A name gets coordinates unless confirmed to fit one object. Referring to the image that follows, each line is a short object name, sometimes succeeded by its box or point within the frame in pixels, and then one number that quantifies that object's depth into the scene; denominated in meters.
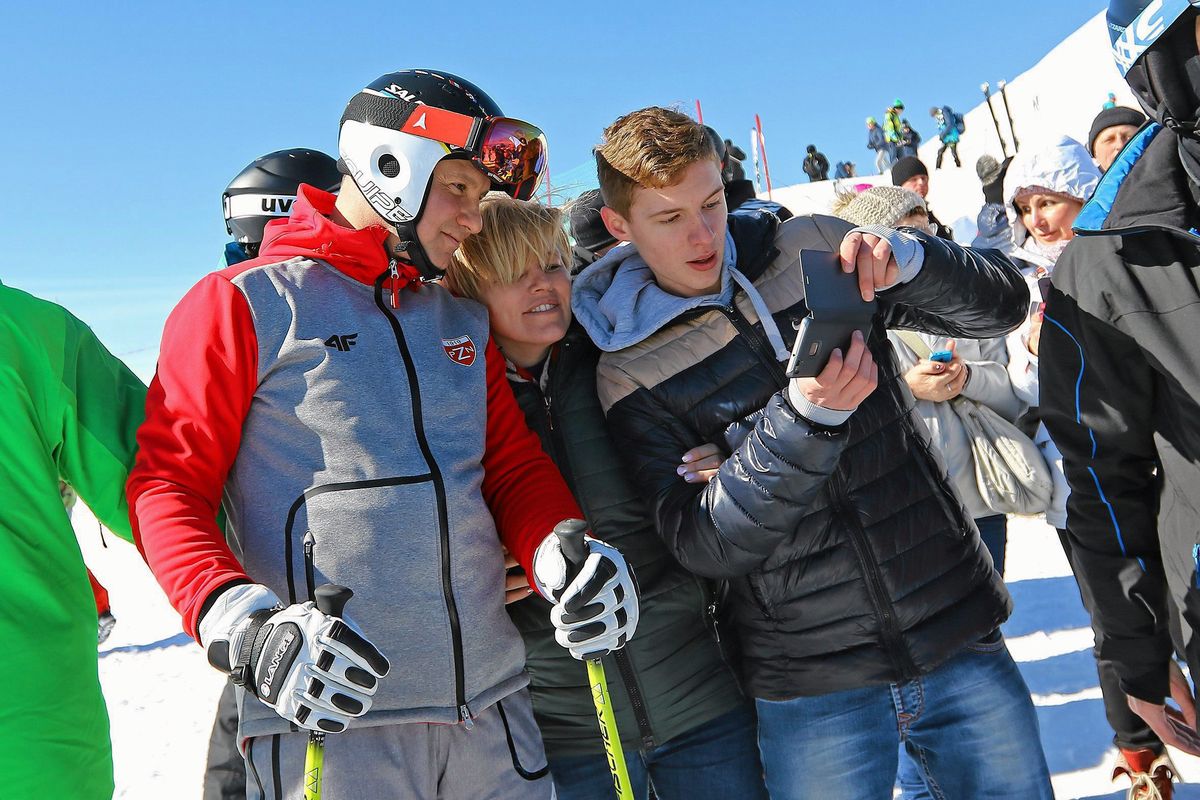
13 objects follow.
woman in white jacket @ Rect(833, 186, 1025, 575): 4.21
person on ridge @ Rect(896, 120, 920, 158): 34.28
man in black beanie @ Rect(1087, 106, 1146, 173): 5.96
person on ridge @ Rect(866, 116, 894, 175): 35.19
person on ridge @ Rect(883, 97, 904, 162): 33.78
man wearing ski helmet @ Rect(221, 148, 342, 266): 4.26
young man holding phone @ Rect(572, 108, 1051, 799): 2.52
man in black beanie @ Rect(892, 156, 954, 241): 9.85
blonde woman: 2.75
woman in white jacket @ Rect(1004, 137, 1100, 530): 4.40
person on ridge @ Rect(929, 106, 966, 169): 32.12
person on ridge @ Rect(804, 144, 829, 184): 37.25
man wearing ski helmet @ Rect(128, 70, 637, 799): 1.99
